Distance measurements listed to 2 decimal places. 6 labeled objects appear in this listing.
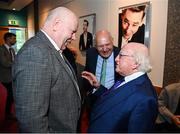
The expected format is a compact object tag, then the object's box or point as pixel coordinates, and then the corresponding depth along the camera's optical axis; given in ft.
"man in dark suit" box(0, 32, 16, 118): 7.73
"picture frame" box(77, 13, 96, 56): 8.76
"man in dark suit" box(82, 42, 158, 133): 2.59
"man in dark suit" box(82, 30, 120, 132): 5.11
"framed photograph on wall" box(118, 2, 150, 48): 6.10
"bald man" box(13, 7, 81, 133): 2.22
